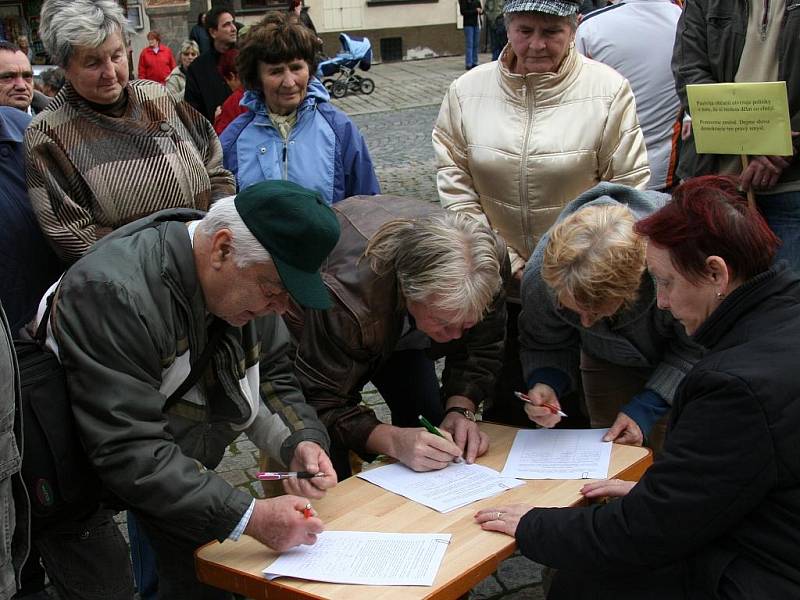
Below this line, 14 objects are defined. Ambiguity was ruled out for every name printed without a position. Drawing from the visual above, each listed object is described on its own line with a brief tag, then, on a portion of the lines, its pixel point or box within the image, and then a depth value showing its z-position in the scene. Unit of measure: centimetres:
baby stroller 1572
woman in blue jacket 388
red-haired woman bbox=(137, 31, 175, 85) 1288
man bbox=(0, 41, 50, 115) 421
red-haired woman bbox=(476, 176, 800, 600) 198
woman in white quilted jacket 349
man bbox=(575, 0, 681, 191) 444
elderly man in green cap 218
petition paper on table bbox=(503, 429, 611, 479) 277
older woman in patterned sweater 313
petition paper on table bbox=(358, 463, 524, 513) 264
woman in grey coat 279
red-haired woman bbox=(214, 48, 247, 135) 488
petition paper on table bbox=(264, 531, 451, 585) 222
